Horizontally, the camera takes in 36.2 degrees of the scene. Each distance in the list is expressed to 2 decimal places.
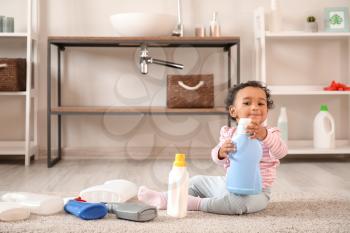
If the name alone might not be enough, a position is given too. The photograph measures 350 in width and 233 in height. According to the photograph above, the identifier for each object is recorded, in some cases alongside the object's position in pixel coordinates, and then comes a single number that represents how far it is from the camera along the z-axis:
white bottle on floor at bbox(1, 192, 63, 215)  1.67
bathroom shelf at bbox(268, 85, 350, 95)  3.30
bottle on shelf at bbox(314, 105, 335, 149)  3.19
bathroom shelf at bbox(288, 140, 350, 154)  3.11
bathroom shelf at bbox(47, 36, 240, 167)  2.95
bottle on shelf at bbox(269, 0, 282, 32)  3.17
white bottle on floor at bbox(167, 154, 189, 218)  1.61
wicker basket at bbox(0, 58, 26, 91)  3.04
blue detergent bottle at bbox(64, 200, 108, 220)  1.62
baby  1.71
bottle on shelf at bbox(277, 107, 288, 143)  3.18
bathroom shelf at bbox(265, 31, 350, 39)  3.11
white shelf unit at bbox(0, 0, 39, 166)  3.06
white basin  2.97
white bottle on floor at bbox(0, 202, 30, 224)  1.58
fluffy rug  1.52
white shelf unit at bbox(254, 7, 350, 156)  3.11
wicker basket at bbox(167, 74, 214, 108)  3.02
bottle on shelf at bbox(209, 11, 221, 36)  3.13
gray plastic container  1.60
